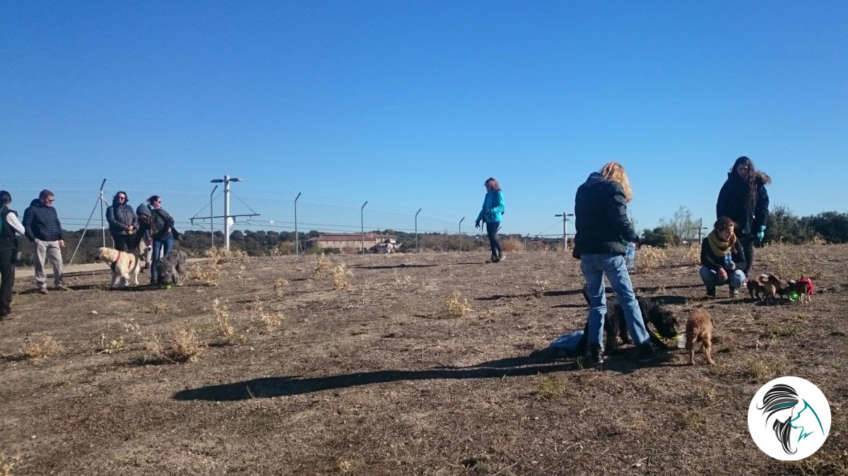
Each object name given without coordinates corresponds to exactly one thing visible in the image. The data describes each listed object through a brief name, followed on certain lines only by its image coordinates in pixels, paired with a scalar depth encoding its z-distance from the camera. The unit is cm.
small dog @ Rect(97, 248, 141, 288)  1220
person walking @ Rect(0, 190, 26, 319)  939
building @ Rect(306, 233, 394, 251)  2742
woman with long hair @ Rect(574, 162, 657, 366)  512
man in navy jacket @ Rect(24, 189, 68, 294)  1132
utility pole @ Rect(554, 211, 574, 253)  2426
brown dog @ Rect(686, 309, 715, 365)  491
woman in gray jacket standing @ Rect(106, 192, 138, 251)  1292
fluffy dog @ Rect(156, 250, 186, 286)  1209
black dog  542
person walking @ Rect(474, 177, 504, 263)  1346
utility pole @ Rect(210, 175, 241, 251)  2128
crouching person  758
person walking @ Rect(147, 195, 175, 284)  1238
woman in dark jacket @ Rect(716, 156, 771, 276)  783
